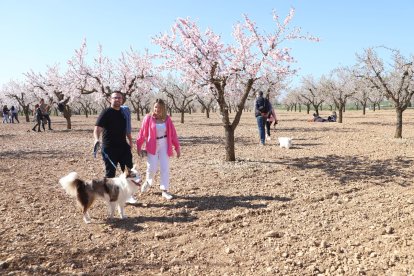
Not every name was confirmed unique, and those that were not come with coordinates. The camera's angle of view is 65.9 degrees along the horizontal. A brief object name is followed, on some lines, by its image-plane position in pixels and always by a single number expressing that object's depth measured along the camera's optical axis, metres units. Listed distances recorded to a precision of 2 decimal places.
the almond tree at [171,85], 48.81
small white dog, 12.58
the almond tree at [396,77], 14.21
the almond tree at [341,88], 30.35
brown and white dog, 5.03
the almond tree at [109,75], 20.42
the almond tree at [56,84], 21.41
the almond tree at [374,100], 63.53
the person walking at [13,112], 35.06
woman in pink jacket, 6.17
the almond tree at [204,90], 11.80
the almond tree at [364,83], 15.85
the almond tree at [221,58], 9.06
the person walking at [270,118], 13.45
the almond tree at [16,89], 50.63
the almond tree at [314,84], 47.09
